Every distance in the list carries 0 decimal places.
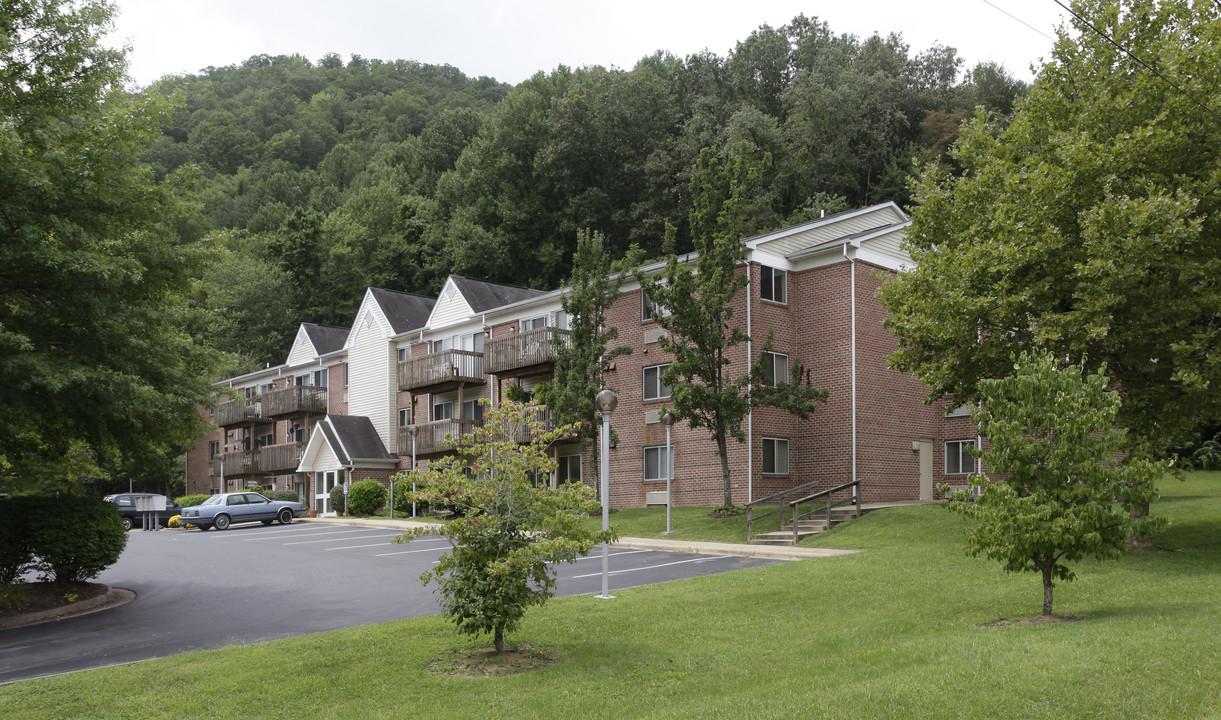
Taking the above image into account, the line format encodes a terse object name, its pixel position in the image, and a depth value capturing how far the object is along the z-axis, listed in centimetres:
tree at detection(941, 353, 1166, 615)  1178
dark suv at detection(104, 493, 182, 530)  4118
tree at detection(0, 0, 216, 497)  1370
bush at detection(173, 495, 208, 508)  4906
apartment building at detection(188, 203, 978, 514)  3039
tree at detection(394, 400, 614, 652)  1085
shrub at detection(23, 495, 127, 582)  1716
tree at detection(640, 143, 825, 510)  2673
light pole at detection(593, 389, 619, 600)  1512
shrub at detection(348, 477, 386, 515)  4081
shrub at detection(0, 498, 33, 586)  1656
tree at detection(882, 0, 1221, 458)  1736
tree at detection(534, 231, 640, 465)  3058
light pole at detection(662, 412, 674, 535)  2653
